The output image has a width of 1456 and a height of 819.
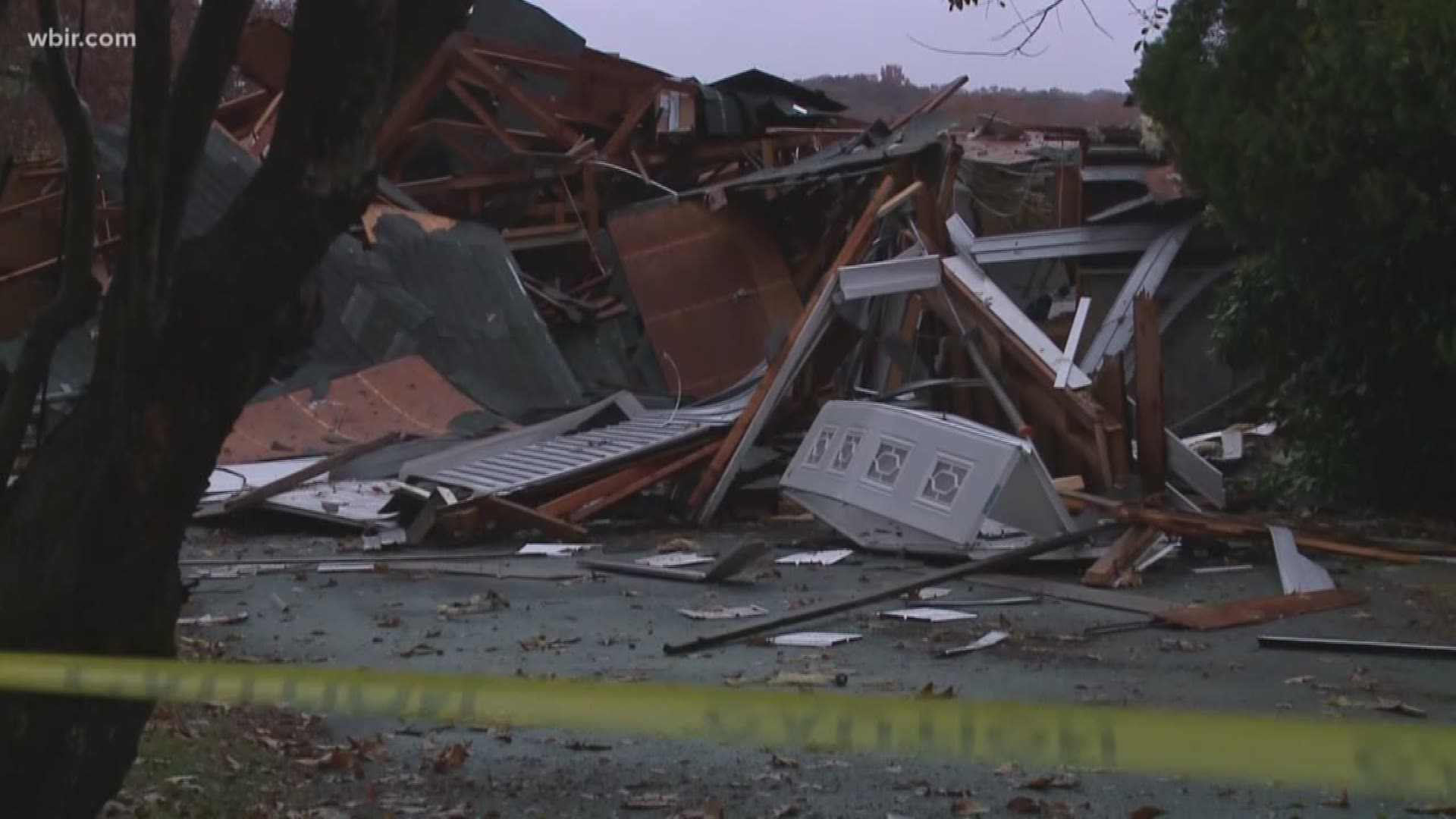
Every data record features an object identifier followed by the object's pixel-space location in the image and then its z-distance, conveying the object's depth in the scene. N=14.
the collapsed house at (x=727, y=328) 23.39
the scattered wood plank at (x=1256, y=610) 17.19
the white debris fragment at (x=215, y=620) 18.50
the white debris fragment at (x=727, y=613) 18.47
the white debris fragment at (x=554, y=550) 23.94
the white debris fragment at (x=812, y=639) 16.55
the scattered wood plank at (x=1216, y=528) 21.20
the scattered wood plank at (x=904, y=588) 16.50
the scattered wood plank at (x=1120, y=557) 19.97
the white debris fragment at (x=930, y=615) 18.20
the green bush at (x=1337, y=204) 21.16
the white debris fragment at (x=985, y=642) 16.20
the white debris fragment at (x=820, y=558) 22.73
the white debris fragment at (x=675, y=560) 22.22
